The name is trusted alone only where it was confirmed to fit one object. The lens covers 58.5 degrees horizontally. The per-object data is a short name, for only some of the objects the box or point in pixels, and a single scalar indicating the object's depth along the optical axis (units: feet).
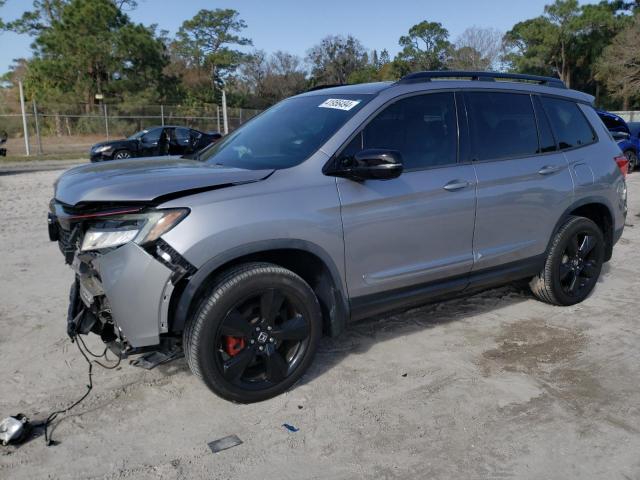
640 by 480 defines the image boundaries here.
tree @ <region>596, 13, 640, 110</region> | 128.16
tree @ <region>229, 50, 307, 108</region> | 195.31
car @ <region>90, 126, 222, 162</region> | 60.34
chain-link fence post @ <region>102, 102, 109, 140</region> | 103.32
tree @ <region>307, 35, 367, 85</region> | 218.05
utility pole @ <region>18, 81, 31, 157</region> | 83.66
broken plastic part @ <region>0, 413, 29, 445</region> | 9.65
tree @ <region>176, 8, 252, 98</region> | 186.91
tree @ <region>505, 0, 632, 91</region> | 165.37
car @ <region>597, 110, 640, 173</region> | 46.11
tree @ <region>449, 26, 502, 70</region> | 193.98
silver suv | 9.91
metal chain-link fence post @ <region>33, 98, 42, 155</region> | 82.33
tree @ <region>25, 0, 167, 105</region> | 121.60
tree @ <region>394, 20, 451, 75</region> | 212.43
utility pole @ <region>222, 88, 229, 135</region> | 111.08
